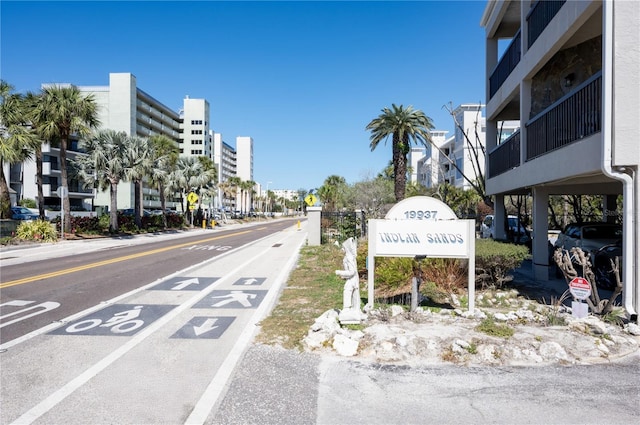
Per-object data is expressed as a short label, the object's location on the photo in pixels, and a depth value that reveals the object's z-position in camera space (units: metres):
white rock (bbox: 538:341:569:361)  5.20
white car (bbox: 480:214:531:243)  17.74
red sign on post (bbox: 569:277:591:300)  6.47
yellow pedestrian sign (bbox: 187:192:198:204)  43.28
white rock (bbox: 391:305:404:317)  7.03
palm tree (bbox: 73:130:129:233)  31.02
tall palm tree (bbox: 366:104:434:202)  29.77
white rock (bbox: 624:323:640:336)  5.98
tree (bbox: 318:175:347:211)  55.17
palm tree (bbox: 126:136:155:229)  32.31
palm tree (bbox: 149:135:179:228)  37.85
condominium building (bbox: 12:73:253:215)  55.16
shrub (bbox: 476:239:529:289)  8.95
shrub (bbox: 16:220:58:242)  23.83
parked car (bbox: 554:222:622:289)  9.88
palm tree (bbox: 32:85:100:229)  26.47
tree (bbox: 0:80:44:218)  24.39
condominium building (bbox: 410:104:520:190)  50.84
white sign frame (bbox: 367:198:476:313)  7.30
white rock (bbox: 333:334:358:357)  5.46
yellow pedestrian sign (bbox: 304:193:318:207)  25.46
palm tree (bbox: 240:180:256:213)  94.94
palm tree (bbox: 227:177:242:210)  84.68
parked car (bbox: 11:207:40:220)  37.09
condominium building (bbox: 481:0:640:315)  6.44
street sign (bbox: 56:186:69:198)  25.02
